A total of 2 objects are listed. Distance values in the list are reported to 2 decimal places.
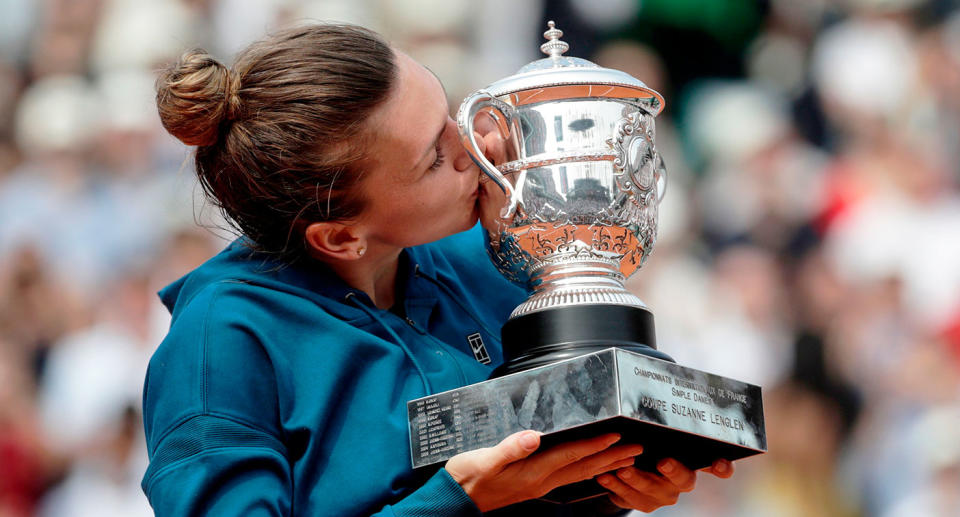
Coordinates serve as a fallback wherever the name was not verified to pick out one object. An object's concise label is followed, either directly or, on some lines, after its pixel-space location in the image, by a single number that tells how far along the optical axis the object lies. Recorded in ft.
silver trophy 20.82
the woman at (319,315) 20.86
